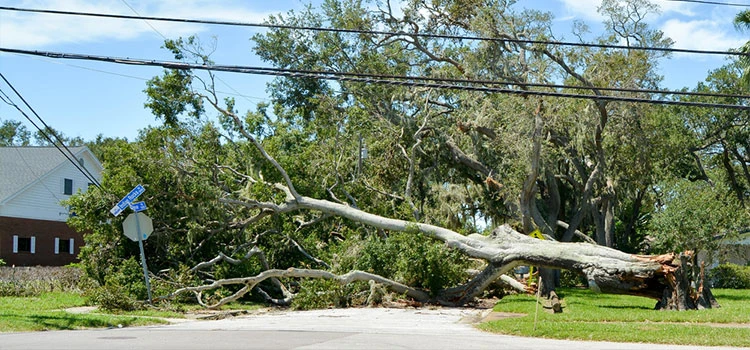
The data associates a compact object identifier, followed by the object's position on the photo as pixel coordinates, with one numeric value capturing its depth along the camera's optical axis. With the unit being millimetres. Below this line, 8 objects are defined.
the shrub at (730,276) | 32250
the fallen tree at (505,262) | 18875
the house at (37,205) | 39469
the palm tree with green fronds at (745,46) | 27438
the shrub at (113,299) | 19609
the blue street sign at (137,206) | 20492
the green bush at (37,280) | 26672
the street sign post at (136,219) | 20234
